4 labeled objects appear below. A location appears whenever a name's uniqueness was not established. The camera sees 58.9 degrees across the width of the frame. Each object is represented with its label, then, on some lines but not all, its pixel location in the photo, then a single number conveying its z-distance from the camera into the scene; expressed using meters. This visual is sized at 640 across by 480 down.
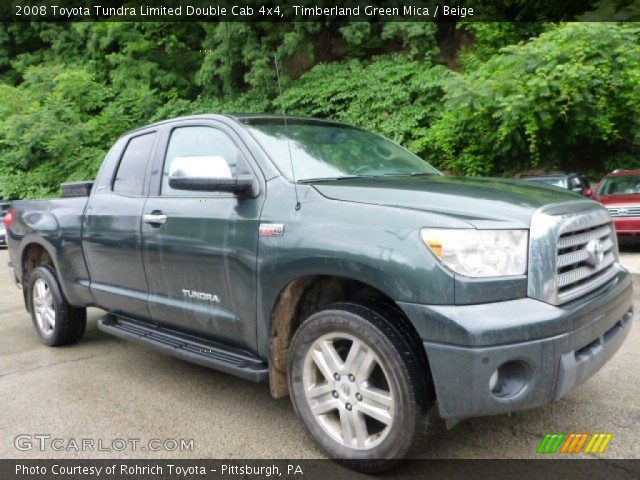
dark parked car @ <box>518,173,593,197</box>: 11.83
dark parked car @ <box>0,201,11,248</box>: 18.34
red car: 10.34
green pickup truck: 2.37
